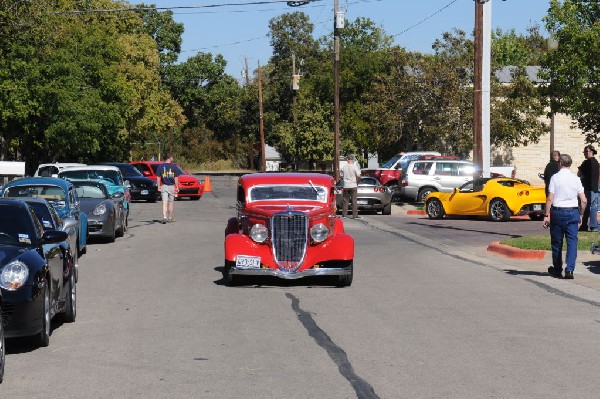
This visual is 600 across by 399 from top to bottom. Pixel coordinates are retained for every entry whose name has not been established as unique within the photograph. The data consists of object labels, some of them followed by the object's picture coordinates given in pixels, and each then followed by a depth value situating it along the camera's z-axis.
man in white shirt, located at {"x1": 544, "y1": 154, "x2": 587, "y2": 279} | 16.61
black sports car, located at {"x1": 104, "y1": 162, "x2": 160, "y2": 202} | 45.66
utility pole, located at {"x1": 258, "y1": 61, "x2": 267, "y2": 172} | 80.69
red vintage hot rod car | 15.39
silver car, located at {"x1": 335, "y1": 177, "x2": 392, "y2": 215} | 36.38
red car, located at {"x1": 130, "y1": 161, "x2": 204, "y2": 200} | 47.47
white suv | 40.94
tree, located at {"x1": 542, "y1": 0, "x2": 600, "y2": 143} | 42.44
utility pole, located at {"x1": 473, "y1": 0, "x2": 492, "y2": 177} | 35.19
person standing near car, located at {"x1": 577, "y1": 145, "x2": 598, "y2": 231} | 23.78
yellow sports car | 31.52
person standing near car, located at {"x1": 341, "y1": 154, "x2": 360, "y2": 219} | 32.91
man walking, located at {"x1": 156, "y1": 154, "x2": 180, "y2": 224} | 31.03
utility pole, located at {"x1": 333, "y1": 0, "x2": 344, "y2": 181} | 50.31
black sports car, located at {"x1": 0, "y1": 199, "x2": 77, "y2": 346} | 9.51
